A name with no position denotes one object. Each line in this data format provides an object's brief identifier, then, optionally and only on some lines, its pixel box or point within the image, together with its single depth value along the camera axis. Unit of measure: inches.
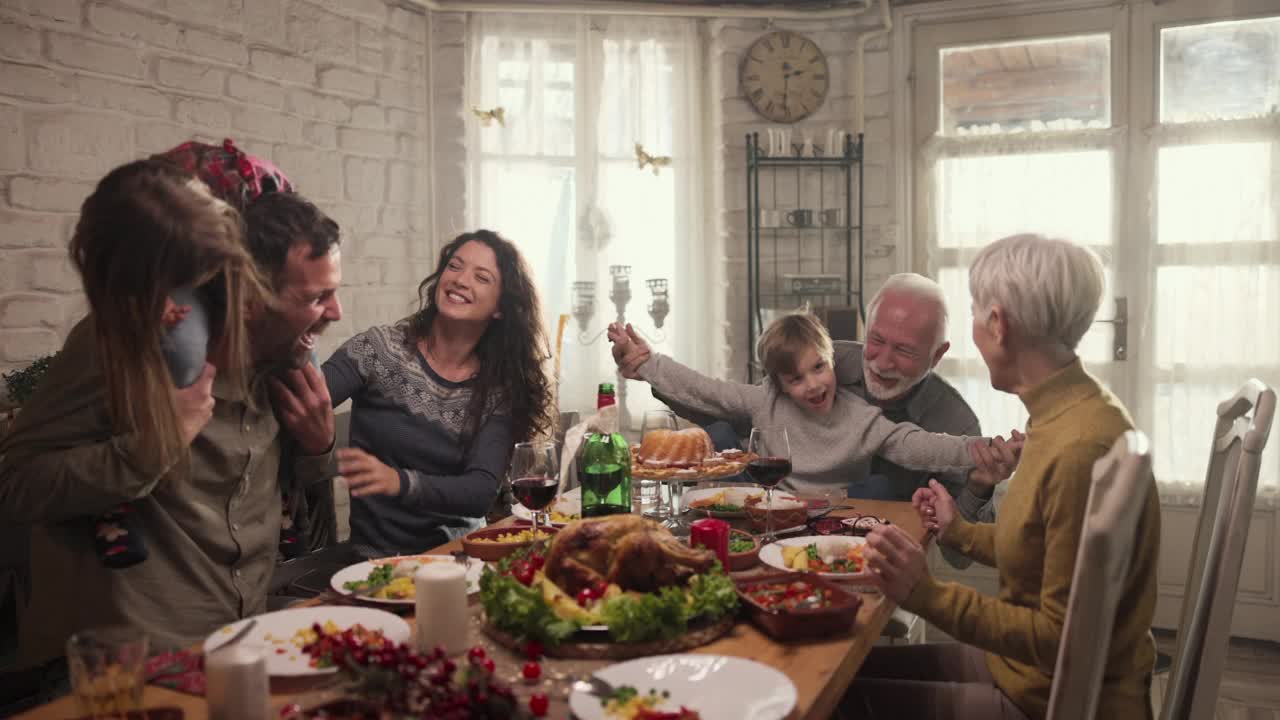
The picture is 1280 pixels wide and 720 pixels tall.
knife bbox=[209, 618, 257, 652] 45.5
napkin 85.4
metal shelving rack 181.3
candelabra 175.2
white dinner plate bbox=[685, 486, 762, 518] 90.4
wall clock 181.3
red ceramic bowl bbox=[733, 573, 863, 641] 59.4
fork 49.0
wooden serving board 55.7
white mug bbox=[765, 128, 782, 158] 179.5
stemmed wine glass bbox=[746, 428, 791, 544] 79.0
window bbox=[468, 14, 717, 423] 180.4
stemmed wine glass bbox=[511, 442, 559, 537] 70.9
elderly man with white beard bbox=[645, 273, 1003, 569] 109.5
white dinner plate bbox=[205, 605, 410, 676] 52.6
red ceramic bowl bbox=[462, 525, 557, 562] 74.6
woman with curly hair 98.8
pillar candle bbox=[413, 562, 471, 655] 55.1
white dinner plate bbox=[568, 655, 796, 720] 47.9
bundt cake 93.0
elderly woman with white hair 62.3
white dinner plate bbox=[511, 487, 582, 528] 88.5
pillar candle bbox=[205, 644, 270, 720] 44.2
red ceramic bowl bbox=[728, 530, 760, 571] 74.0
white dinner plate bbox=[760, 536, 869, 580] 70.2
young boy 102.5
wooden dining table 49.3
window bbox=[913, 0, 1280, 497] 162.9
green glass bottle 80.3
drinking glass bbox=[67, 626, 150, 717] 42.0
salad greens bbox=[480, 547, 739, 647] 55.6
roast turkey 62.0
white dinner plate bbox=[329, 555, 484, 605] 65.8
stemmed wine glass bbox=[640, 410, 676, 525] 89.6
